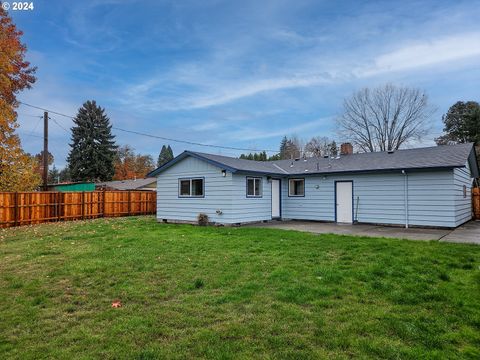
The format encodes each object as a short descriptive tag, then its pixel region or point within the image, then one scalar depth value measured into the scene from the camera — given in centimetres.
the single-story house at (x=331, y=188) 1246
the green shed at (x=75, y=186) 3188
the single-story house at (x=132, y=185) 2935
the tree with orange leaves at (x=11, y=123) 1767
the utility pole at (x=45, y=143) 1991
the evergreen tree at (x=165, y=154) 7669
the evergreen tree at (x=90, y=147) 3791
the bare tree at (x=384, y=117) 3030
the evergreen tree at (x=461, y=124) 3088
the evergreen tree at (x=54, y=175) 6086
